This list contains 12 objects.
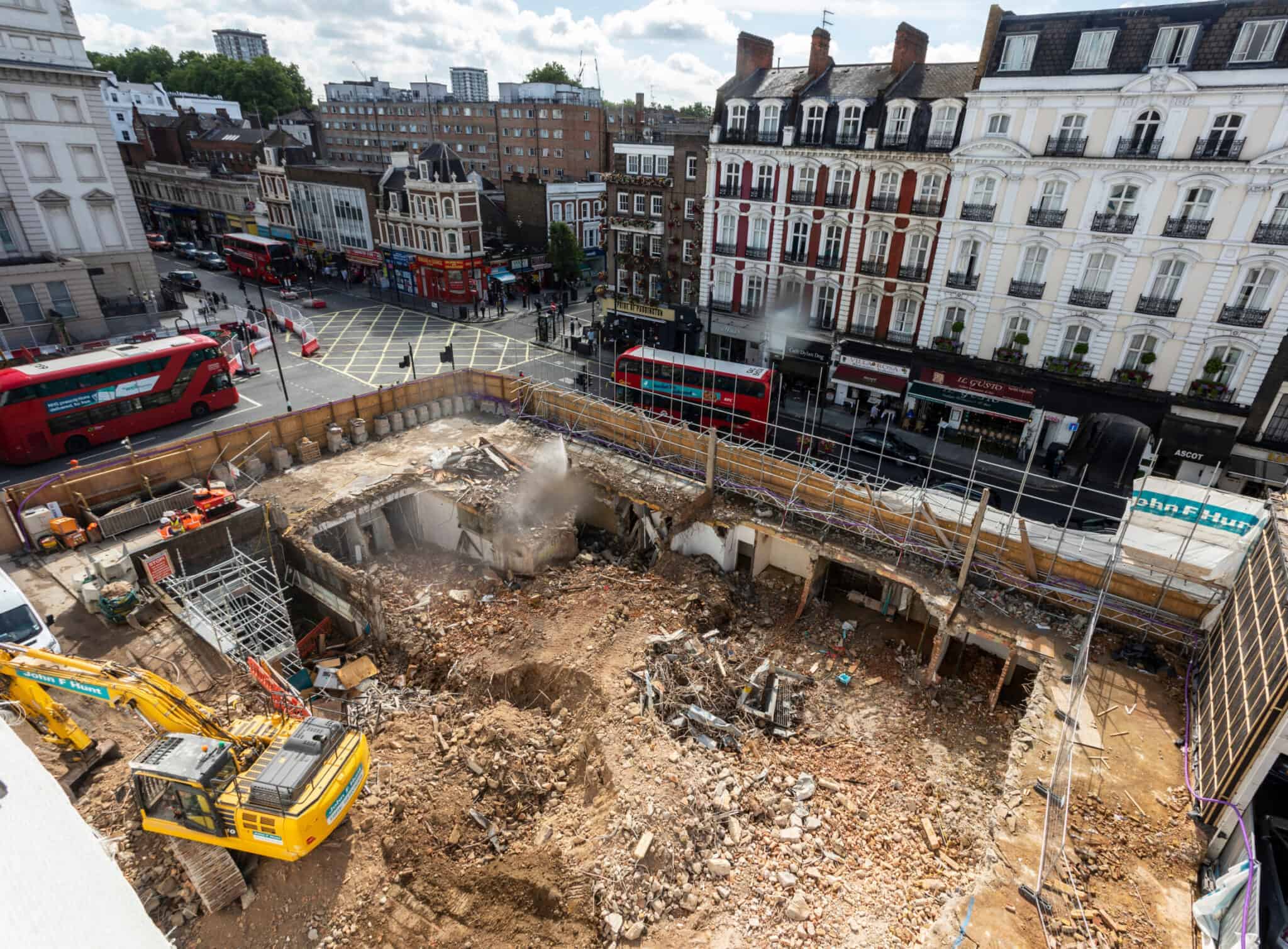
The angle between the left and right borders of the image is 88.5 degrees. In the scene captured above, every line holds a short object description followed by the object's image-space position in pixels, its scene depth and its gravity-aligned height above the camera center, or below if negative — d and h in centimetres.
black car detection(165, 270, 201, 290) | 5528 -961
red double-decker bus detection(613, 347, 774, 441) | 3058 -959
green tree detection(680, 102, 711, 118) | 12785 +1114
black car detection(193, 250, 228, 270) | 6438 -930
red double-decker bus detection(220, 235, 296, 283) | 5809 -805
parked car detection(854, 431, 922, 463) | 3019 -1149
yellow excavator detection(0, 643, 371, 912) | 1182 -1048
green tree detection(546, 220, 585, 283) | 5619 -679
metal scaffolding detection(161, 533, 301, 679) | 1825 -1206
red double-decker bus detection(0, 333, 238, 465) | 2736 -980
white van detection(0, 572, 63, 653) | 1543 -1011
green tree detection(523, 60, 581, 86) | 10375 +1314
